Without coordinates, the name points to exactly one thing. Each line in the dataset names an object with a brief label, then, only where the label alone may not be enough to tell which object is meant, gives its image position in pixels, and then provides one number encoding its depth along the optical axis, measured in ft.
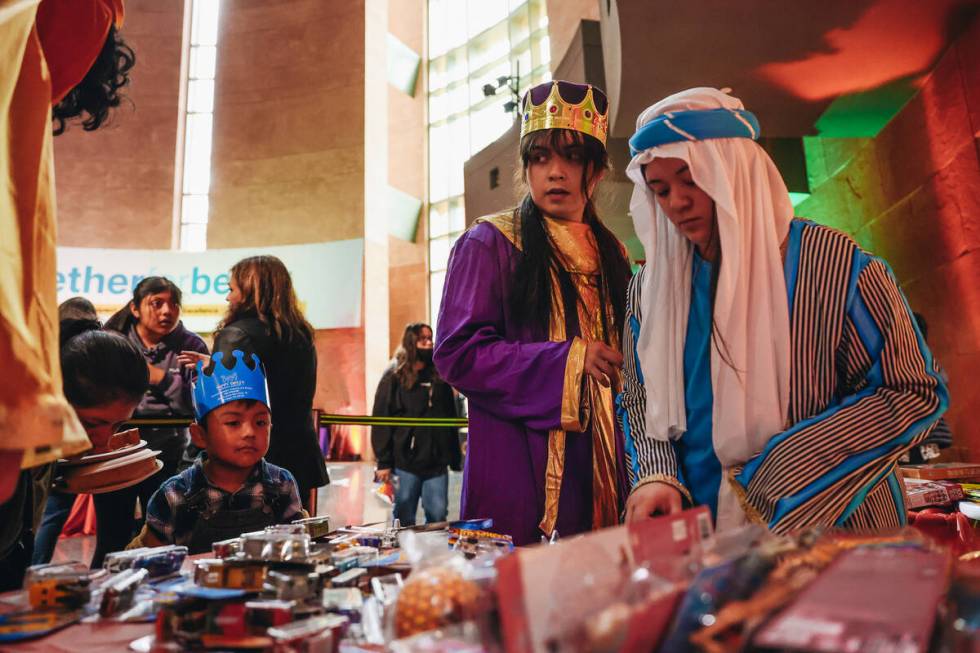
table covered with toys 1.55
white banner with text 36.06
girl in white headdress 3.53
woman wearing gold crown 5.08
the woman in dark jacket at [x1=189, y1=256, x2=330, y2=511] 9.43
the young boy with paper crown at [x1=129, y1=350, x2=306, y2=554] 5.83
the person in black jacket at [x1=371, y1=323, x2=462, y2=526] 16.14
